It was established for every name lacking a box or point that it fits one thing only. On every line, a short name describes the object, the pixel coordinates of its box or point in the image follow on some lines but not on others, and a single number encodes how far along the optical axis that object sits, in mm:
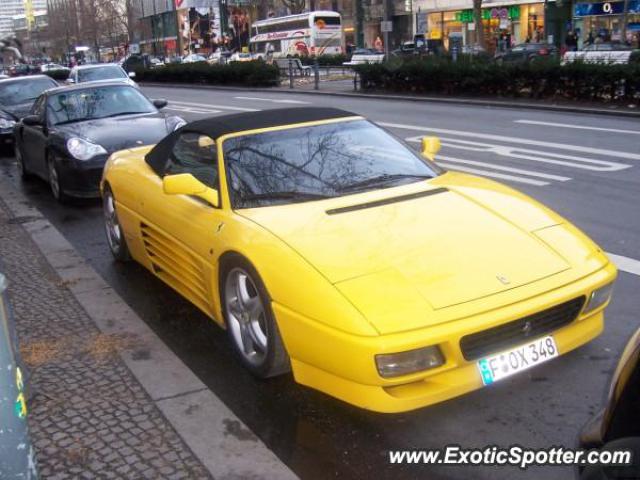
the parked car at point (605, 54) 17939
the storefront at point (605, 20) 39406
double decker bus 47156
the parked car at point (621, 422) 2020
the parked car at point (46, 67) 58206
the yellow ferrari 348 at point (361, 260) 3227
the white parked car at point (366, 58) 31084
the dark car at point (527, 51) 32938
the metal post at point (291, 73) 29522
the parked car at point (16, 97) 14227
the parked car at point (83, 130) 8781
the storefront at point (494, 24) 46281
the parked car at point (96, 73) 21984
